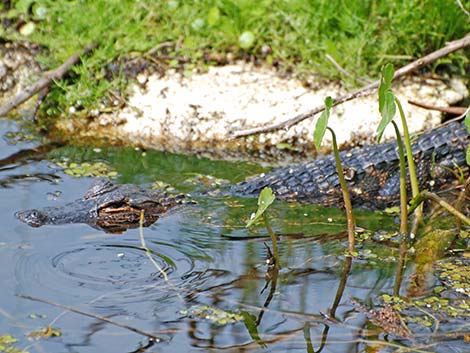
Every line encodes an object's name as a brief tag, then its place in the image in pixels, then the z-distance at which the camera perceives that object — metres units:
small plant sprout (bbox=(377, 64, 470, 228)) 6.96
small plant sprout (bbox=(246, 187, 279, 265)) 7.34
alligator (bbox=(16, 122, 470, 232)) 10.57
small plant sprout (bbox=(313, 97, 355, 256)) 7.00
